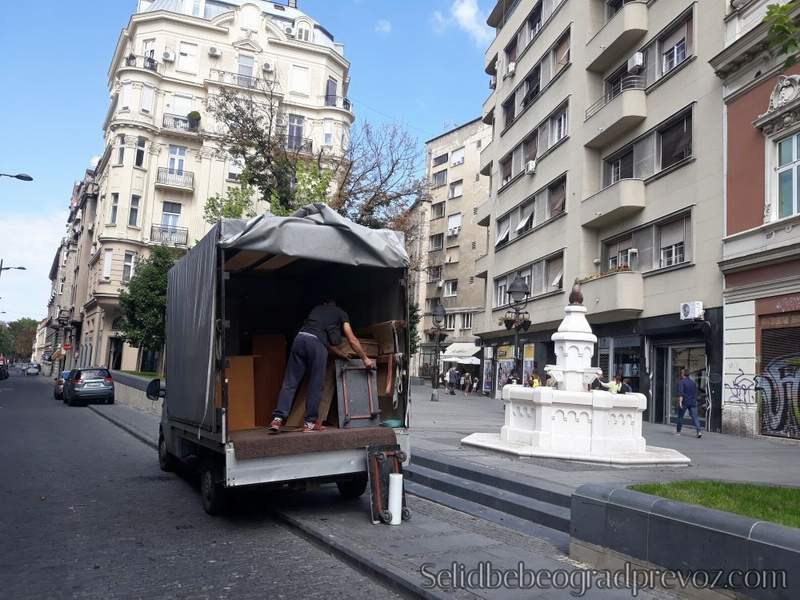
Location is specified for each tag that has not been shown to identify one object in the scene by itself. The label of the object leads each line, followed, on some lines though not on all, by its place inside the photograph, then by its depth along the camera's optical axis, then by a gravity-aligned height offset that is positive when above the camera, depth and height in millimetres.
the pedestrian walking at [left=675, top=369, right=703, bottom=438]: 16250 -524
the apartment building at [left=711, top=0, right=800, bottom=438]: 15391 +3598
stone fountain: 10070 -873
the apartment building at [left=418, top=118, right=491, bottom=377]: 53594 +10915
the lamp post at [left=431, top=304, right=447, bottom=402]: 26828 +1472
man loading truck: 7094 +55
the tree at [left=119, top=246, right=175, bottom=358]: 31719 +2268
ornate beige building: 43594 +15972
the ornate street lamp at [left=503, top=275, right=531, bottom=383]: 17750 +1705
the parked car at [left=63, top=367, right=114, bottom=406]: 26078 -1536
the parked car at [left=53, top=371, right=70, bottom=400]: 30419 -1875
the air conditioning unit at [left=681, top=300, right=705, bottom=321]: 18188 +1823
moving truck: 6586 +145
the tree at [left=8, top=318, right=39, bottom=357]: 133750 +1890
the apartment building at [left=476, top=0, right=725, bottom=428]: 18844 +6702
